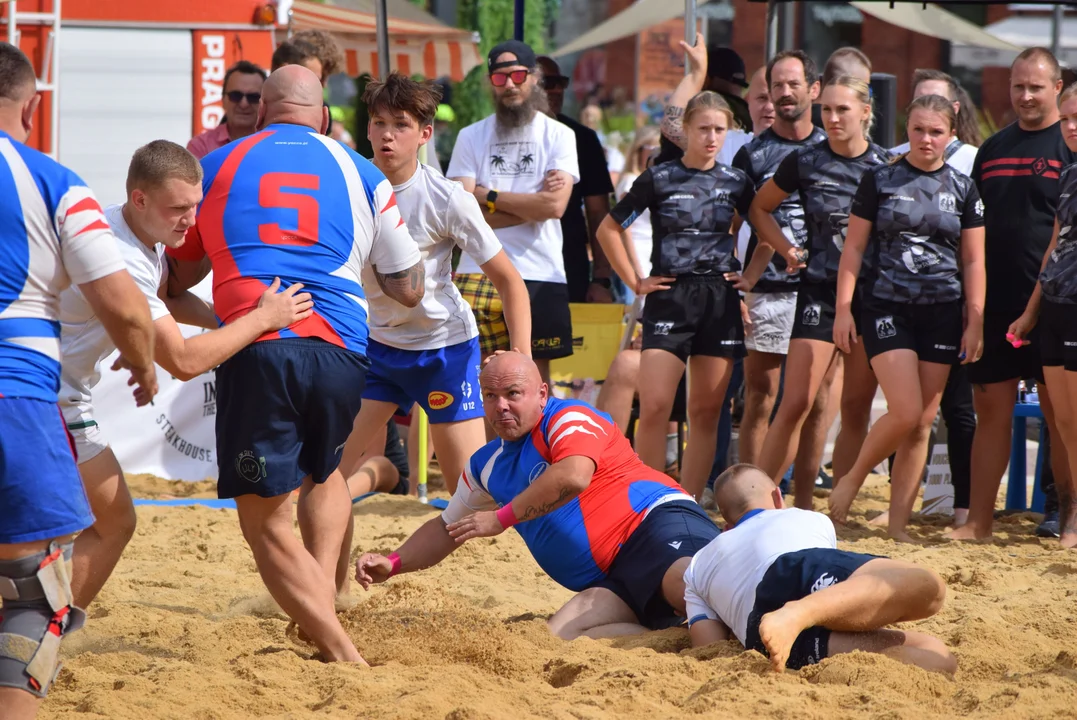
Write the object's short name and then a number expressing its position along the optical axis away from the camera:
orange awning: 32.00
